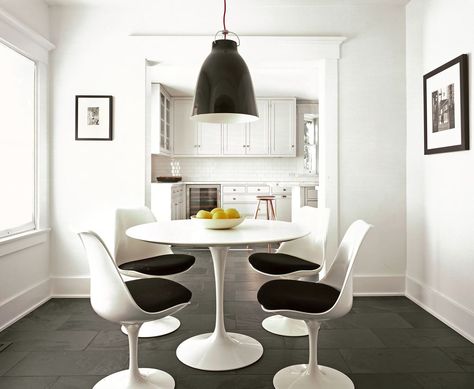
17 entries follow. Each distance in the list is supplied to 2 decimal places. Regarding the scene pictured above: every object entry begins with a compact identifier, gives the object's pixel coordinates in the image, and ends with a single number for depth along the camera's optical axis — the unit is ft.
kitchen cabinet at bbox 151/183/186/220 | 19.53
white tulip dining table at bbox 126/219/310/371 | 6.46
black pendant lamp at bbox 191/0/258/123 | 7.37
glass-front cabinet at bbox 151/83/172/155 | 21.49
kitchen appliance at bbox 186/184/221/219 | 23.68
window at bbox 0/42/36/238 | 9.82
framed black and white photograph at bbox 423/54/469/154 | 8.83
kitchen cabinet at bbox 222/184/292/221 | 23.17
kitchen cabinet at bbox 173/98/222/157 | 25.03
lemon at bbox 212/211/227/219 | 7.50
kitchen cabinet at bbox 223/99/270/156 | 25.17
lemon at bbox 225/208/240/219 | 7.53
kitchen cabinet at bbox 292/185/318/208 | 21.54
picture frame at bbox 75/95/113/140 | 11.76
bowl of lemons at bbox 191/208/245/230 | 7.40
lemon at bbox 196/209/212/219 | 7.69
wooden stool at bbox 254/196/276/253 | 19.12
